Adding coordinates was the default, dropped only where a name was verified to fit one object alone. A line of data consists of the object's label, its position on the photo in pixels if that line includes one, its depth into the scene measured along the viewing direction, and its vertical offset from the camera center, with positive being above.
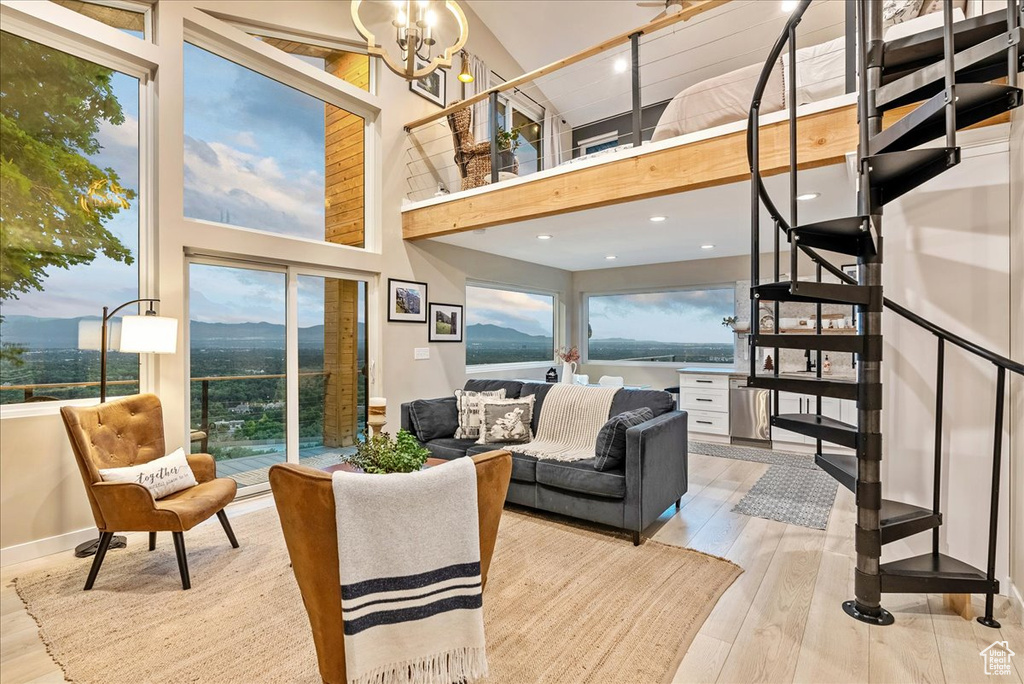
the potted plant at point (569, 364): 5.19 -0.24
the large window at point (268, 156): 3.63 +1.62
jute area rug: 1.81 -1.23
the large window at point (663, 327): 6.50 +0.23
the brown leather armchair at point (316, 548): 1.36 -0.61
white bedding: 2.95 +1.63
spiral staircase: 1.91 +0.22
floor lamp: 2.75 +0.02
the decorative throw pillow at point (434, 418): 3.92 -0.64
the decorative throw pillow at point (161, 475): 2.43 -0.70
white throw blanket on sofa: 3.66 -0.61
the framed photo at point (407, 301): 4.81 +0.43
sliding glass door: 3.63 -0.21
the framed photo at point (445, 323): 5.26 +0.23
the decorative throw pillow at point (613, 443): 2.96 -0.63
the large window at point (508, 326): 6.21 +0.24
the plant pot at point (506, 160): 4.96 +1.94
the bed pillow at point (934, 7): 2.59 +1.98
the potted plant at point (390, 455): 1.92 -0.47
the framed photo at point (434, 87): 5.16 +2.85
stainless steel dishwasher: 5.34 -0.83
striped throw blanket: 1.38 -0.71
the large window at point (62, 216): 2.81 +0.80
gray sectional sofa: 2.87 -0.88
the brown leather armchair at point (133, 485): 2.31 -0.71
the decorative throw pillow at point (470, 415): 3.91 -0.60
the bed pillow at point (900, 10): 2.89 +2.06
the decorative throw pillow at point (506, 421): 3.73 -0.63
